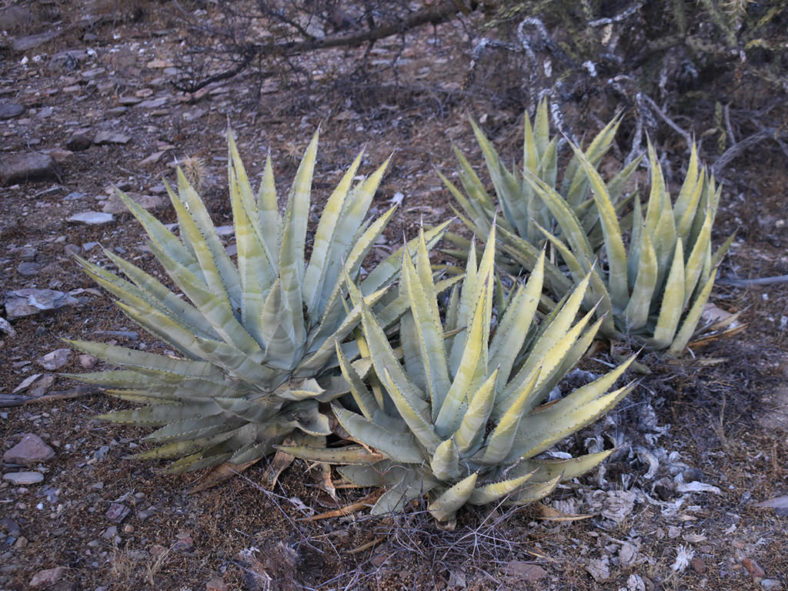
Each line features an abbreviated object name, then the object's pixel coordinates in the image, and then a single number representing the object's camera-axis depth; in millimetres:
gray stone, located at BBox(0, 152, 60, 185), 5039
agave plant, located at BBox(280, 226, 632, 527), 2109
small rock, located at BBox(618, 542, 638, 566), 2322
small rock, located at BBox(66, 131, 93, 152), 5648
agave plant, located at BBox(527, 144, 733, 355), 2891
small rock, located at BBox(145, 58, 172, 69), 7179
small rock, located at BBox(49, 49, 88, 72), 7198
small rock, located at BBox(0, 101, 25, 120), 6242
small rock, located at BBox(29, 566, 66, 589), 2213
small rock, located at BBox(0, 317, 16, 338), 3482
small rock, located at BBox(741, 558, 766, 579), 2285
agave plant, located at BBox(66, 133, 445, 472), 2312
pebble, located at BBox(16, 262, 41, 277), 4005
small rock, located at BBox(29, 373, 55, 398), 3100
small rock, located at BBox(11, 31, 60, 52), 7621
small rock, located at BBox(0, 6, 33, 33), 7891
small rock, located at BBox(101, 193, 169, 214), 4754
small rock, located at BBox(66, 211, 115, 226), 4582
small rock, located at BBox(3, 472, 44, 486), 2617
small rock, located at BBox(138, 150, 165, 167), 5396
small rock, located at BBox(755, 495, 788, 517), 2521
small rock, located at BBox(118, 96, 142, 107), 6457
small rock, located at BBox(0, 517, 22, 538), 2408
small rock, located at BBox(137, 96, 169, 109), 6402
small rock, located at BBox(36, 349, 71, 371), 3277
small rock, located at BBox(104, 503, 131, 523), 2484
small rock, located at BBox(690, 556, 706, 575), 2307
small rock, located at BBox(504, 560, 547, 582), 2227
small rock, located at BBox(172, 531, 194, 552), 2379
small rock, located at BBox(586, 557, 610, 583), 2260
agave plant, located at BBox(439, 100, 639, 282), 3445
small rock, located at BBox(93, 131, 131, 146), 5727
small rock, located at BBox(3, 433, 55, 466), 2709
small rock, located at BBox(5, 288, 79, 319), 3590
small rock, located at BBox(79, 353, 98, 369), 3313
